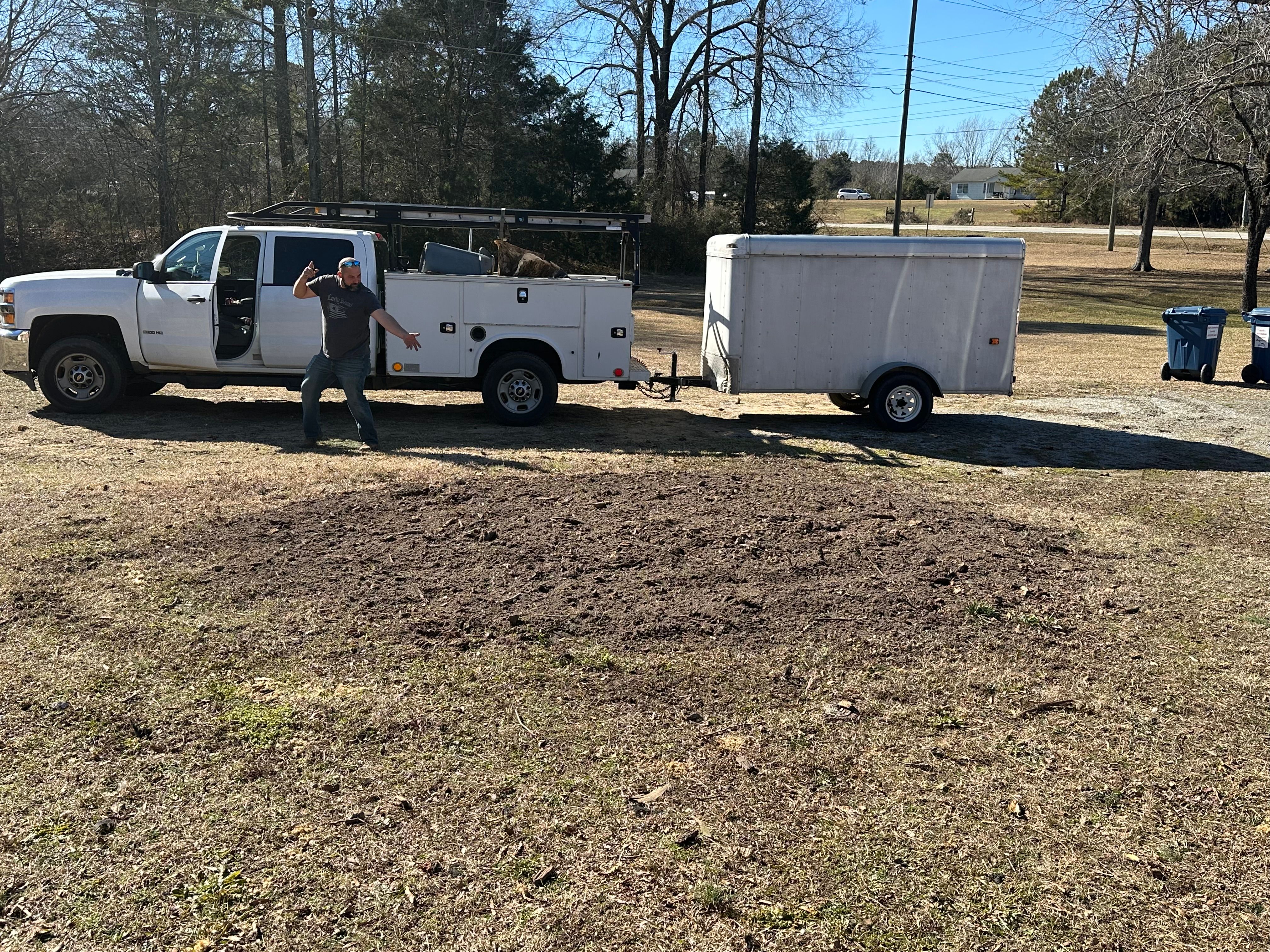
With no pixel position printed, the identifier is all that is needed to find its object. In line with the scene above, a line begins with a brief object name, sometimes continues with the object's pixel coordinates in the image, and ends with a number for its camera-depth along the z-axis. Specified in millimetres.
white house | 119500
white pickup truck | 10852
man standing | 9727
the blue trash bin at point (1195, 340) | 16734
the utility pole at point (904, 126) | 36406
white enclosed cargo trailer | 11562
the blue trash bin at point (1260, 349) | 16516
